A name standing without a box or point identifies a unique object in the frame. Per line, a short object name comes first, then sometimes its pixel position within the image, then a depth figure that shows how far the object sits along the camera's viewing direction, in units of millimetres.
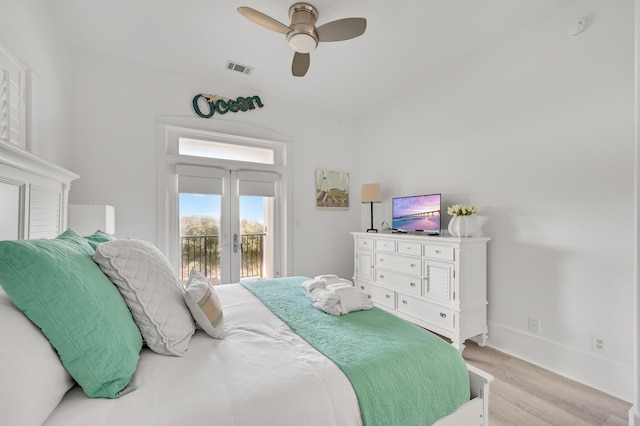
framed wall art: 4137
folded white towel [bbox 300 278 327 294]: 1833
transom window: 3364
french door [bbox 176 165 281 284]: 3330
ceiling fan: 2016
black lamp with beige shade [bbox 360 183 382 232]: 3729
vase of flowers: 2627
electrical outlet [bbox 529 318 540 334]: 2388
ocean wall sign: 3291
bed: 718
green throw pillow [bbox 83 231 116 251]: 1239
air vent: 3037
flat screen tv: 3020
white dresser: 2514
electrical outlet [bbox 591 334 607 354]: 2016
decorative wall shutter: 1569
